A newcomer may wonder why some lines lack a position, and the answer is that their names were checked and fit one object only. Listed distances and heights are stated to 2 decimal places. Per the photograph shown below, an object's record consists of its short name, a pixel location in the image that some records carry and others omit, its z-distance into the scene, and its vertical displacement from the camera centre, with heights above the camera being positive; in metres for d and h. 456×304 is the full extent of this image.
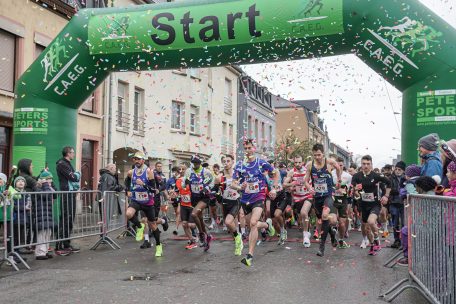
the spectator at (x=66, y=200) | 9.69 -0.63
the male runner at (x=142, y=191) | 10.16 -0.48
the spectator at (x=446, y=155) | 5.96 +0.13
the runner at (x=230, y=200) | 9.56 -0.66
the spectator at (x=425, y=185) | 6.11 -0.23
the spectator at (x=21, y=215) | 8.34 -0.79
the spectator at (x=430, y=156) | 6.75 +0.13
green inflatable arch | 9.35 +2.33
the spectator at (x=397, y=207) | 11.01 -0.90
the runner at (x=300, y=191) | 10.80 -0.57
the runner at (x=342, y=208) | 10.64 -0.86
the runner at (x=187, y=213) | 10.77 -0.98
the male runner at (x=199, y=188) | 10.49 -0.44
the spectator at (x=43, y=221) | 8.86 -0.93
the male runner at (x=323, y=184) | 9.82 -0.34
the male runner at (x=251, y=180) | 9.16 -0.25
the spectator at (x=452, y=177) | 5.37 -0.12
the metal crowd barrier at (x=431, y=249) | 4.37 -0.80
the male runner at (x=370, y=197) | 9.91 -0.59
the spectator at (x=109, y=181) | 12.57 -0.35
